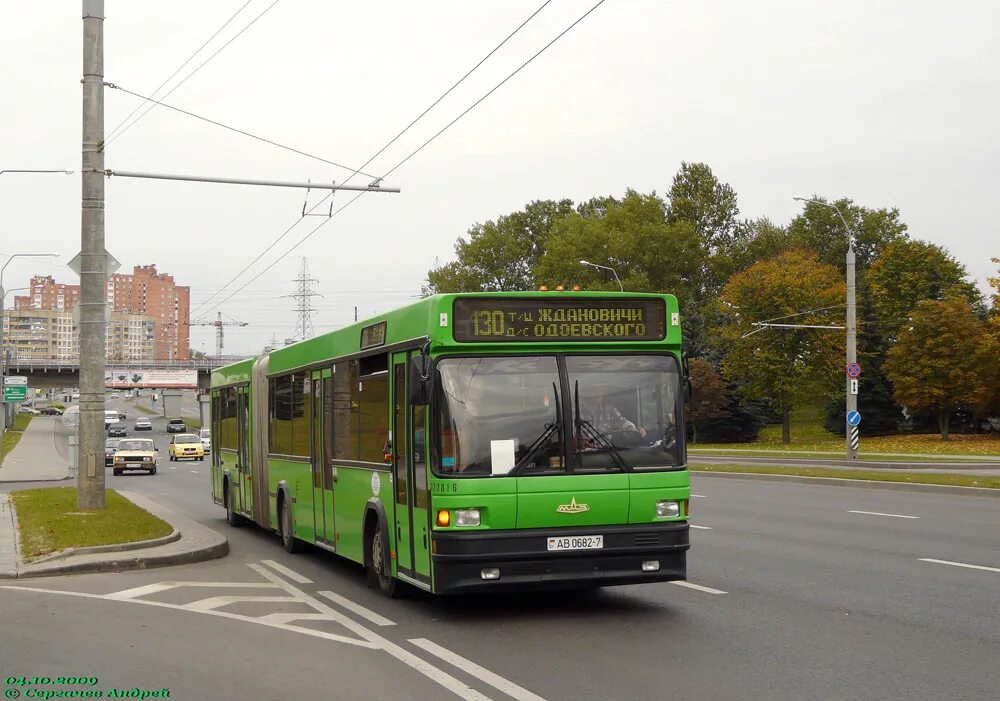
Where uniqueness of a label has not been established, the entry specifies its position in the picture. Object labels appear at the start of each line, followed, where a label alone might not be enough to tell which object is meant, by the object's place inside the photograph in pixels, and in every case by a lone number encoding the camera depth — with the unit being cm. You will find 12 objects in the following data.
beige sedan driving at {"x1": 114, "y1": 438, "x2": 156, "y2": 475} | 4975
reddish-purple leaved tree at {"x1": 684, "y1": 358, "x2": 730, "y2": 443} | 7700
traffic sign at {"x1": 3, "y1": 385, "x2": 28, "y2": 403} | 6581
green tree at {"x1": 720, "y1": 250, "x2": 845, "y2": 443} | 7319
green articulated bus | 1020
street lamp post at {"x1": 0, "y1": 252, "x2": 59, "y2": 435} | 5400
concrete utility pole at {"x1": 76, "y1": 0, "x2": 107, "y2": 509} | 1983
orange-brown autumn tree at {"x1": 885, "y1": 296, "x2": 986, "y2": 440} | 7012
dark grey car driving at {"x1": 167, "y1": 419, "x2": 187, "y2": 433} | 11288
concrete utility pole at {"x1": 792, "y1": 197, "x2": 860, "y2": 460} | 3959
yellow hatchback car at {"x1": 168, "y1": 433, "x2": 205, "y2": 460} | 6625
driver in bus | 1056
